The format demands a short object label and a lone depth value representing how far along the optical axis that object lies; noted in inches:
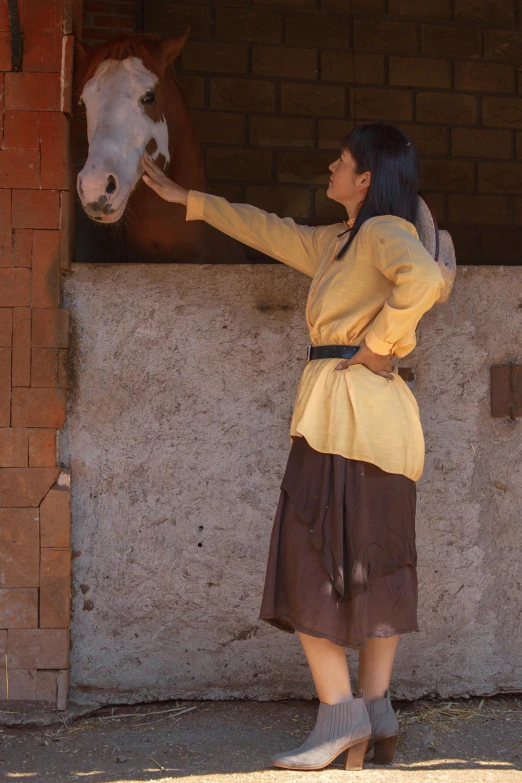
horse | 112.6
